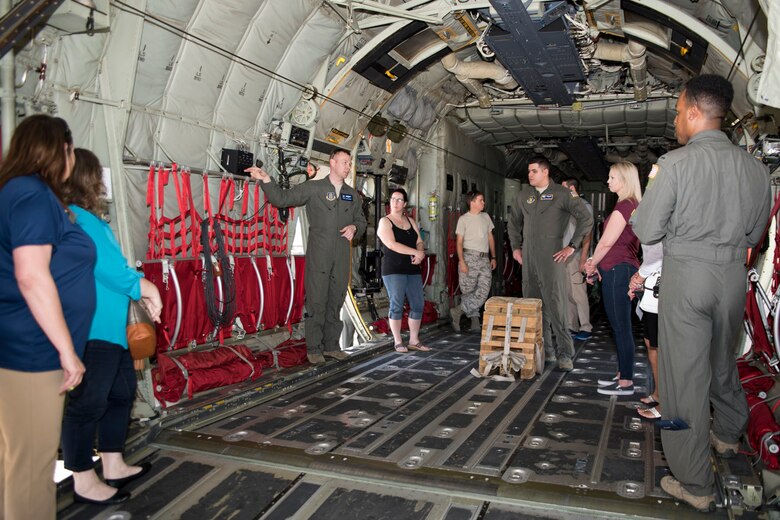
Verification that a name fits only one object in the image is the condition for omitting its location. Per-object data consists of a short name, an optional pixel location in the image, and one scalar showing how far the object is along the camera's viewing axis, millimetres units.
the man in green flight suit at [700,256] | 2951
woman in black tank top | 7281
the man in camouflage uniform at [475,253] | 8617
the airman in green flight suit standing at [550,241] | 6488
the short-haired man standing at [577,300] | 8586
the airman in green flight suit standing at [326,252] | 6434
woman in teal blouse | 3057
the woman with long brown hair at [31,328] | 2320
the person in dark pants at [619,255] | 4914
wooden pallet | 5996
